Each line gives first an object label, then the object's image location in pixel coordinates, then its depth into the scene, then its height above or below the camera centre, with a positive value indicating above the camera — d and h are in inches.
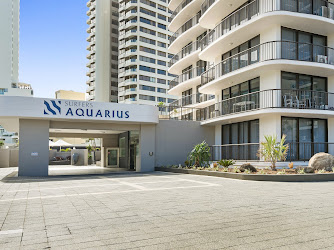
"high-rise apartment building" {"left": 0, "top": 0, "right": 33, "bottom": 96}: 4033.0 +1151.8
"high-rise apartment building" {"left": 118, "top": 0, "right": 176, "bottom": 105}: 2824.8 +785.5
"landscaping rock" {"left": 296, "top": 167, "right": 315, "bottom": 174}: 625.9 -62.8
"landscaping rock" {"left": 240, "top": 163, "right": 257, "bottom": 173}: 673.4 -63.4
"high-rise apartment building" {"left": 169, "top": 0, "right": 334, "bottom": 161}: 784.9 +173.6
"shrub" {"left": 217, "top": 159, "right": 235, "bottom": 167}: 757.9 -59.2
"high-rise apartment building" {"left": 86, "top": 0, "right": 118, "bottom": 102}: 3065.9 +862.1
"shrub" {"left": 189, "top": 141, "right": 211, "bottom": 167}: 844.0 -44.6
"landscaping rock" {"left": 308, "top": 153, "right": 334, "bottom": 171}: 659.4 -49.7
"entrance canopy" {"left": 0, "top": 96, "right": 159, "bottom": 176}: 773.3 +48.8
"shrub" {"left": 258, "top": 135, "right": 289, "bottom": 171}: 683.3 -28.7
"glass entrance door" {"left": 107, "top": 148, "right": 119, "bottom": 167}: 1359.5 -80.6
